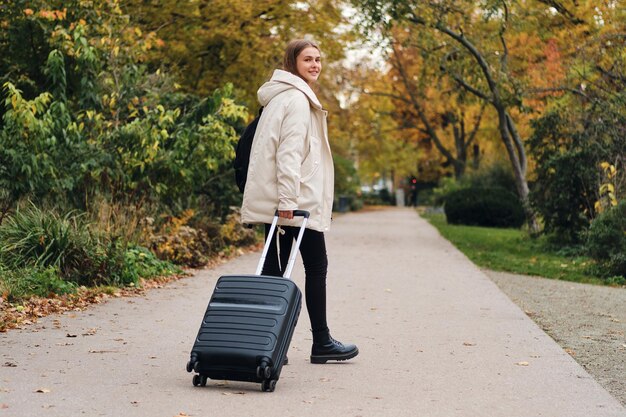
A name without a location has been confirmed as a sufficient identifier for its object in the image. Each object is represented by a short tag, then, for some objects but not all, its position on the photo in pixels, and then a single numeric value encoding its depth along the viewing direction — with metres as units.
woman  6.24
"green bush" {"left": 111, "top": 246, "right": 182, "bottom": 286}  11.19
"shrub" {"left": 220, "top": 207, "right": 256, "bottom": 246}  17.63
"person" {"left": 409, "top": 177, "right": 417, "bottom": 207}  75.53
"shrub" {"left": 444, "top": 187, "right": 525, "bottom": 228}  33.19
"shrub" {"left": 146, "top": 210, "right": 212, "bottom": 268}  13.59
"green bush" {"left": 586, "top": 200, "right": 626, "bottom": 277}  14.38
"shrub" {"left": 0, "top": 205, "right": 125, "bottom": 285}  10.38
